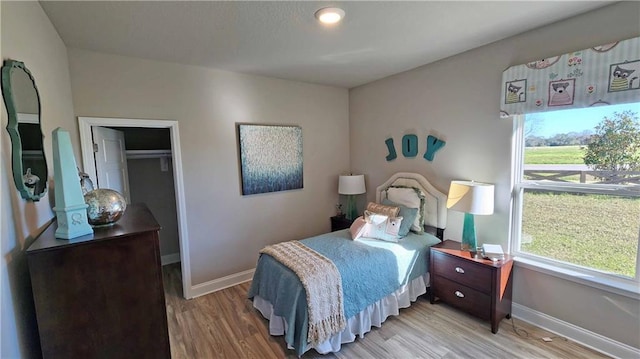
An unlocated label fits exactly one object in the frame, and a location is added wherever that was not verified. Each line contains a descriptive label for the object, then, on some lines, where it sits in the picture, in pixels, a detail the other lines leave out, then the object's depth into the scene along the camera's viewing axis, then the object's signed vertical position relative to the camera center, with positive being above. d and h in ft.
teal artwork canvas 10.50 +0.07
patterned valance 5.88 +1.66
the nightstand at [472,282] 7.40 -3.70
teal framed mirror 3.67 +0.54
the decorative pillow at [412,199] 9.73 -1.61
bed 6.74 -3.35
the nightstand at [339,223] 12.39 -2.97
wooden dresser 3.66 -1.80
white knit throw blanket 6.45 -3.27
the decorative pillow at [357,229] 9.24 -2.44
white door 8.26 +0.16
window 6.27 -1.04
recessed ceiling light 5.89 +3.12
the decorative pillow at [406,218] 9.38 -2.16
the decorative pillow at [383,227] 9.16 -2.40
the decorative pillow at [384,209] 9.58 -1.90
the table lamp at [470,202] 7.79 -1.40
